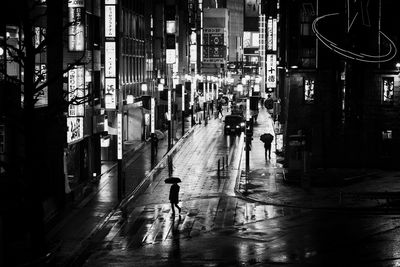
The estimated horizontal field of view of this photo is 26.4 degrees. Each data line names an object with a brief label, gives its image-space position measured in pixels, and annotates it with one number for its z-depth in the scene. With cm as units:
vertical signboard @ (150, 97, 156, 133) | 6298
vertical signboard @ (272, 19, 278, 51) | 8091
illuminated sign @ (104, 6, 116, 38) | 4866
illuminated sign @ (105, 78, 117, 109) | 4891
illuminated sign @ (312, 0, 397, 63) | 5447
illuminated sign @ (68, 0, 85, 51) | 4131
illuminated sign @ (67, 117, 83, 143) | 4253
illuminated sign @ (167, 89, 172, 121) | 6925
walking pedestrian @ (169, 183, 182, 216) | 3706
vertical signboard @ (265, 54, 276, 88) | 7750
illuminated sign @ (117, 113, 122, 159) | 4228
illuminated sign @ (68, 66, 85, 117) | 4203
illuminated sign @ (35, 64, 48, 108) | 3807
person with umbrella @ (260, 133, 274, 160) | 6116
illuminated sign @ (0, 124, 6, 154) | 3216
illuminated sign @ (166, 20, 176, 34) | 8244
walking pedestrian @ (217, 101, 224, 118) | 11383
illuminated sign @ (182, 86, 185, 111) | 8252
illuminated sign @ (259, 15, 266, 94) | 14245
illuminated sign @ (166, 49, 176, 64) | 8112
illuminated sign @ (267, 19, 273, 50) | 8071
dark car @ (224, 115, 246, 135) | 8350
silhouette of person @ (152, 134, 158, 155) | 6065
